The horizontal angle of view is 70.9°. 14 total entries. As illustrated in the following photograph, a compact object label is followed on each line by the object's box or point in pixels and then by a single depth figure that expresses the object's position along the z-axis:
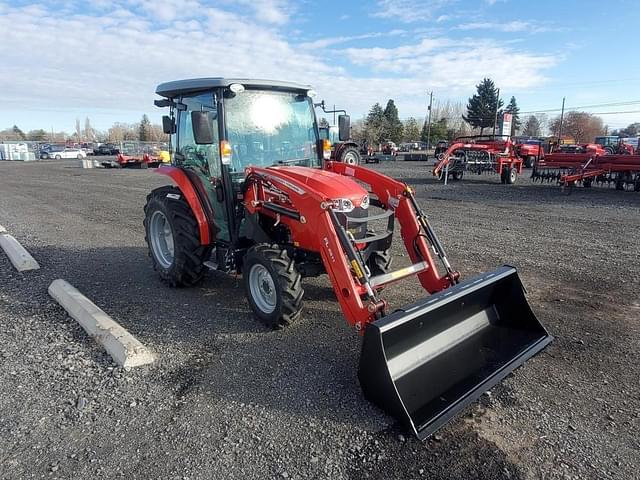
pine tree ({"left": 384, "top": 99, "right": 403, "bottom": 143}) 57.78
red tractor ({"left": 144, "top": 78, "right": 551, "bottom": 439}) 3.20
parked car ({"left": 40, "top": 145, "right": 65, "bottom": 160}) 46.44
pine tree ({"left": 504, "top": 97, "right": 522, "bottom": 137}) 65.41
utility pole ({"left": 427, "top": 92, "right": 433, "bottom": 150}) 54.71
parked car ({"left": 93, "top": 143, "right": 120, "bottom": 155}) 47.25
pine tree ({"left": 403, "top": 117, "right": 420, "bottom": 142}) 61.19
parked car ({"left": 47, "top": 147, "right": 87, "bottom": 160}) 46.31
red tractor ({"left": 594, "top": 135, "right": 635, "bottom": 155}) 22.75
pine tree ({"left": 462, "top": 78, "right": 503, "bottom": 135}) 64.11
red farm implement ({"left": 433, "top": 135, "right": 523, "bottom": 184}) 18.34
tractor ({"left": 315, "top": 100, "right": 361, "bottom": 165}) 17.98
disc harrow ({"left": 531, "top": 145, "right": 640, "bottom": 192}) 15.45
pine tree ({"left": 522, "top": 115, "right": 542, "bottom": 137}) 80.88
